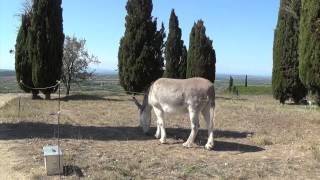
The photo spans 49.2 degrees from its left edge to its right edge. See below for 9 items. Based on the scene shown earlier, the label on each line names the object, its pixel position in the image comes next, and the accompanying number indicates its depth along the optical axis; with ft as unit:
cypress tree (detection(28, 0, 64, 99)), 61.48
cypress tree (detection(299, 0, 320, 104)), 32.63
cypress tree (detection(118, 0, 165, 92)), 65.53
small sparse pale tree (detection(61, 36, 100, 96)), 86.40
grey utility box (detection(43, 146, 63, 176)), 20.48
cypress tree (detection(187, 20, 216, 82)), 81.02
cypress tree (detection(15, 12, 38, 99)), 63.27
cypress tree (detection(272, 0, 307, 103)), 59.24
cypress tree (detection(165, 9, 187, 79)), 90.01
